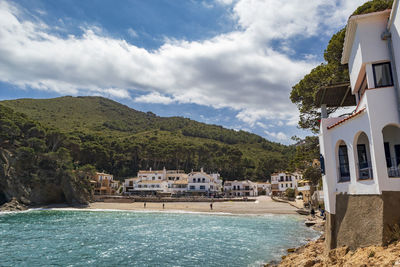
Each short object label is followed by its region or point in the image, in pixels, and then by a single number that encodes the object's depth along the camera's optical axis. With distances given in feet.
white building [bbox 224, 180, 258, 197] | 256.52
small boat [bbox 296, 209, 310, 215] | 129.27
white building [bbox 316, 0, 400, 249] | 30.30
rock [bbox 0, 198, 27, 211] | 150.60
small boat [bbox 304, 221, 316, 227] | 96.03
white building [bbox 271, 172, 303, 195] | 246.82
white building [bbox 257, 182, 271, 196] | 279.69
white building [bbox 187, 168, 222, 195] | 237.14
